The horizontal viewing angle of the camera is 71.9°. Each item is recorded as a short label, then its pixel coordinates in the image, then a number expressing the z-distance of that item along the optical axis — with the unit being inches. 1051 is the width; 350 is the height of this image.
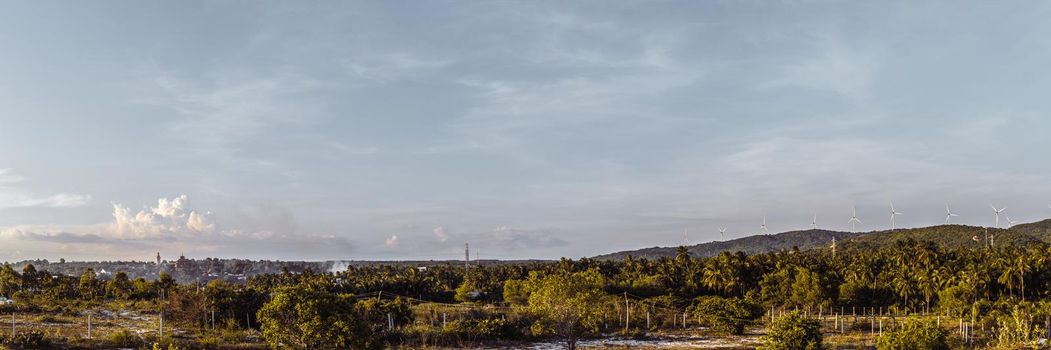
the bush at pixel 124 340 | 2020.2
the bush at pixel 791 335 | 1732.4
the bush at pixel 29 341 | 1825.8
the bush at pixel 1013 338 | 1117.3
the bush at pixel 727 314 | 3029.0
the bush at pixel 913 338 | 1497.3
